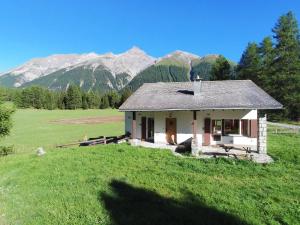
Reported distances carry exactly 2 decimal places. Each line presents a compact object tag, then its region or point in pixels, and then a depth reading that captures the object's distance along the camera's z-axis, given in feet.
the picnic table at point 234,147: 50.21
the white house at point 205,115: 53.12
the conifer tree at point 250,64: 132.34
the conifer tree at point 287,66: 108.83
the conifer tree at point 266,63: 118.90
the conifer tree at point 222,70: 163.43
